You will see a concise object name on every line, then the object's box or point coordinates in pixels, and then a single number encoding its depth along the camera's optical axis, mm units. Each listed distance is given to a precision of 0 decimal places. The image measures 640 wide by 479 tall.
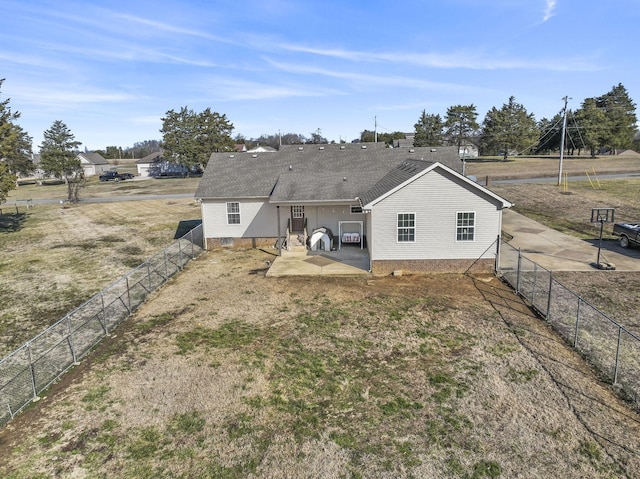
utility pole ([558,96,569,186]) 43322
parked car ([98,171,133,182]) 80462
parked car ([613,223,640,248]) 22812
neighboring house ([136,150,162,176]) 89562
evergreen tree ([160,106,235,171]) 77438
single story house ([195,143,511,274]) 19859
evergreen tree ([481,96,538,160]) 77938
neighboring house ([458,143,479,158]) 98062
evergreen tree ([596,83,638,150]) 77500
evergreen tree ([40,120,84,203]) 64875
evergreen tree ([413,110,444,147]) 85875
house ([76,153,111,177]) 101188
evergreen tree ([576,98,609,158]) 74312
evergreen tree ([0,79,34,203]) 30219
